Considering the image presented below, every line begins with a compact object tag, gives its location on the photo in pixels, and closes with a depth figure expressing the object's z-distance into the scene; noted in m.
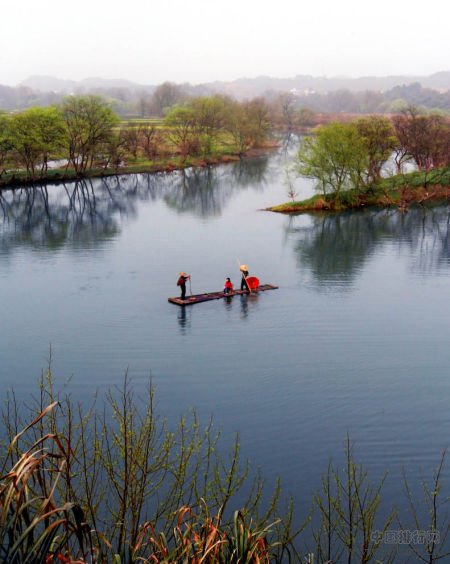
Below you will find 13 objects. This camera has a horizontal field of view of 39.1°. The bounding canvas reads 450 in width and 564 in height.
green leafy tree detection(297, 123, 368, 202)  70.00
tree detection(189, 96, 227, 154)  120.03
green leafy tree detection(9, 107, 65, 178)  85.06
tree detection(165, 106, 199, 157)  113.69
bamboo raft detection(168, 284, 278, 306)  36.25
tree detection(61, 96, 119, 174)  92.38
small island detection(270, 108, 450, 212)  70.38
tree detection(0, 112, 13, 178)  84.50
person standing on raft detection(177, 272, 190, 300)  35.94
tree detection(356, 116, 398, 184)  75.62
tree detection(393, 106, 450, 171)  81.94
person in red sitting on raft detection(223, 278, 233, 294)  37.81
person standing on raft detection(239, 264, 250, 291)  38.75
